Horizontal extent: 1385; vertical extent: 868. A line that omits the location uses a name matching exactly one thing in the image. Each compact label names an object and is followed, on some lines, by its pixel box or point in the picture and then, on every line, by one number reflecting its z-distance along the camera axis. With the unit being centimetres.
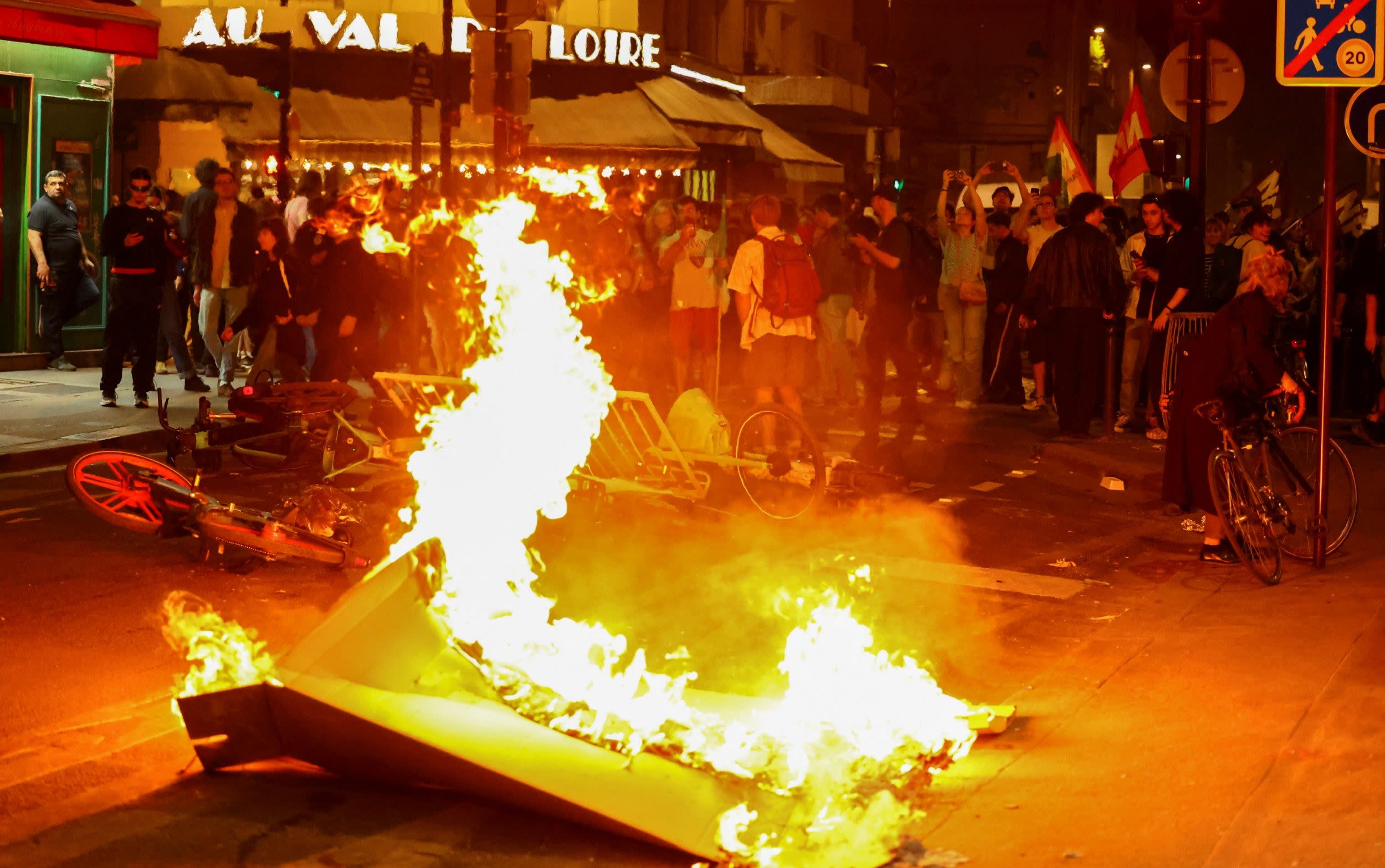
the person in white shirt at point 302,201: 1756
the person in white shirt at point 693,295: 1548
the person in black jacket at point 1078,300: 1505
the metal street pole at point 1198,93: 1522
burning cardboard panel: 489
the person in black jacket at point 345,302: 1365
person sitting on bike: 912
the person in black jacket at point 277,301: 1389
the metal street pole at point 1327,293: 883
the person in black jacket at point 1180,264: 1391
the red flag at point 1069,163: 1995
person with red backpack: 1228
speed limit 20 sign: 873
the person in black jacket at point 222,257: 1700
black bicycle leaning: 897
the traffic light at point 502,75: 1551
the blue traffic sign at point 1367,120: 1249
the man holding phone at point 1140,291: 1462
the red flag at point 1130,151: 1830
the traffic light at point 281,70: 1841
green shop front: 1773
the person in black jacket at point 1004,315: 1770
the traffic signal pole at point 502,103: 1549
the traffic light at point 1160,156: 1644
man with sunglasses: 1501
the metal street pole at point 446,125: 1806
